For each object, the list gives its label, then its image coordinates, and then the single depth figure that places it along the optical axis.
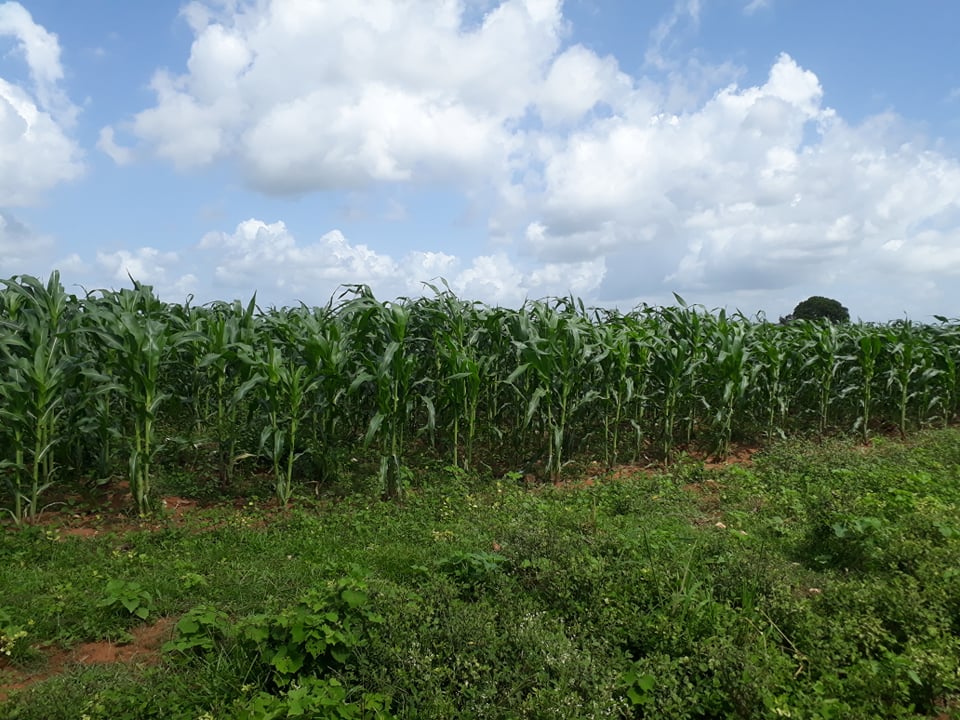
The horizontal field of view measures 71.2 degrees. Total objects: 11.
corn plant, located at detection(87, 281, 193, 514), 5.42
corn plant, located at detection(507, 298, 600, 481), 6.79
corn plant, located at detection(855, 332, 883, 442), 9.30
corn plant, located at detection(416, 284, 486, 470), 6.46
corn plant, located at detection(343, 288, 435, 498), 6.02
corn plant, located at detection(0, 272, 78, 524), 5.34
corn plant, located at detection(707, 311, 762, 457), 7.99
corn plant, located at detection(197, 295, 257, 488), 6.26
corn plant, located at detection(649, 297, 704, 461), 7.73
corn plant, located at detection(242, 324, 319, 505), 5.79
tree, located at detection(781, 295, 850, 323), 30.64
